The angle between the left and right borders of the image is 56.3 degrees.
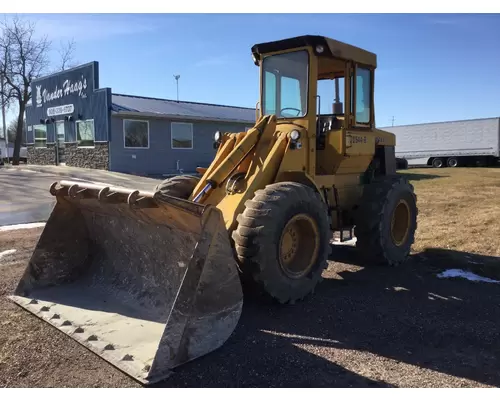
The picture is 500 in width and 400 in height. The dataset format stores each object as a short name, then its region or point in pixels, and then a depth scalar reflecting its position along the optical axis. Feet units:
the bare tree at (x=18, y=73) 102.18
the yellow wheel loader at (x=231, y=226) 12.16
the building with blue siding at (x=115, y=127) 67.26
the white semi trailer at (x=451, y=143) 102.64
